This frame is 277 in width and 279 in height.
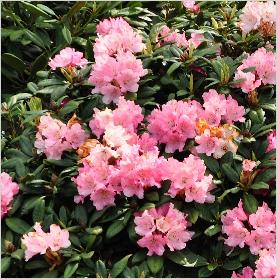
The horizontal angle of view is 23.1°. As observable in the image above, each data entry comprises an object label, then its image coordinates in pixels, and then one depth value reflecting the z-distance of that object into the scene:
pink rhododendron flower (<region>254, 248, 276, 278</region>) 2.04
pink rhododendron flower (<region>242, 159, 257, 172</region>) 2.24
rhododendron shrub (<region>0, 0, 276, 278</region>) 2.17
